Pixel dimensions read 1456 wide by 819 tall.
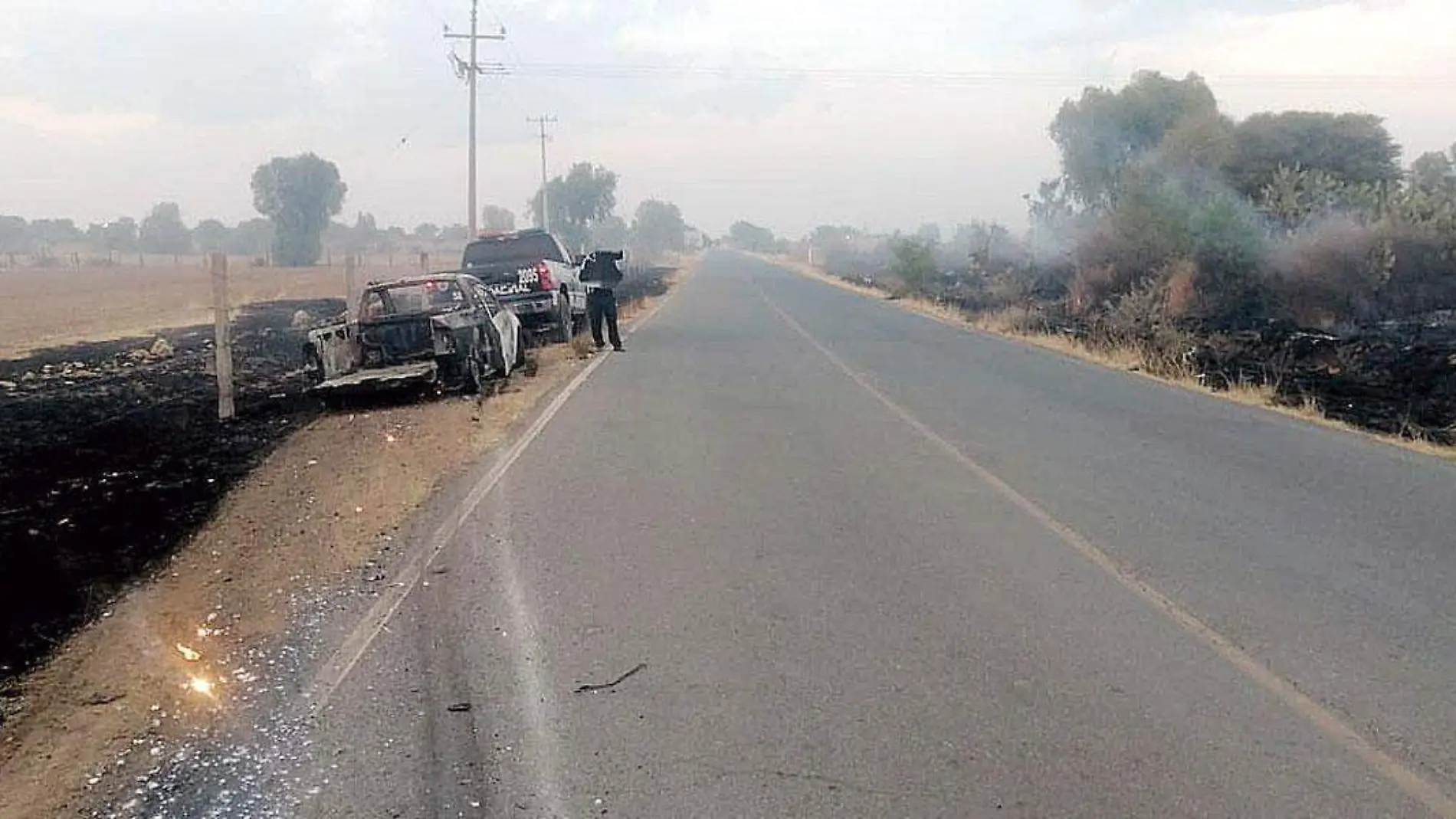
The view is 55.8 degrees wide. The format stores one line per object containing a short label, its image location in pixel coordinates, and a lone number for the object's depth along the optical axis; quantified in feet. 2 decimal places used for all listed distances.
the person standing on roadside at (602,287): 80.48
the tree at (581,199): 450.71
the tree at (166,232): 494.59
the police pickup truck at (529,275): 88.02
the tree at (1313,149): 143.84
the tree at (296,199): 393.70
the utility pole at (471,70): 173.88
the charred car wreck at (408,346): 57.31
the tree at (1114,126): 231.30
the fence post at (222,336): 50.08
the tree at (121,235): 496.15
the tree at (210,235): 526.57
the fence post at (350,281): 82.43
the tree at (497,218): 444.55
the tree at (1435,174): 124.13
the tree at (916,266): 184.85
